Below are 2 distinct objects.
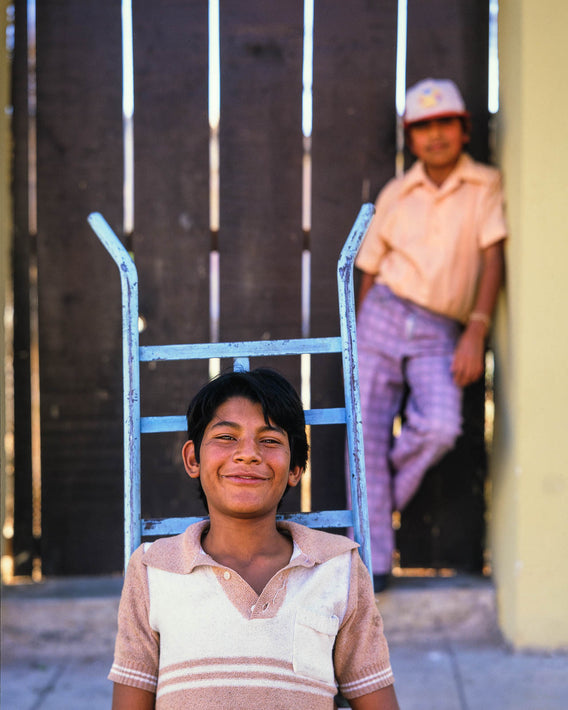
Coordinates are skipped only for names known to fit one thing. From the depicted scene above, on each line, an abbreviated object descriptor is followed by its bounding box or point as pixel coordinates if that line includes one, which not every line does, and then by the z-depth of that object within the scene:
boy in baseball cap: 3.10
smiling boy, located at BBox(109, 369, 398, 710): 1.69
